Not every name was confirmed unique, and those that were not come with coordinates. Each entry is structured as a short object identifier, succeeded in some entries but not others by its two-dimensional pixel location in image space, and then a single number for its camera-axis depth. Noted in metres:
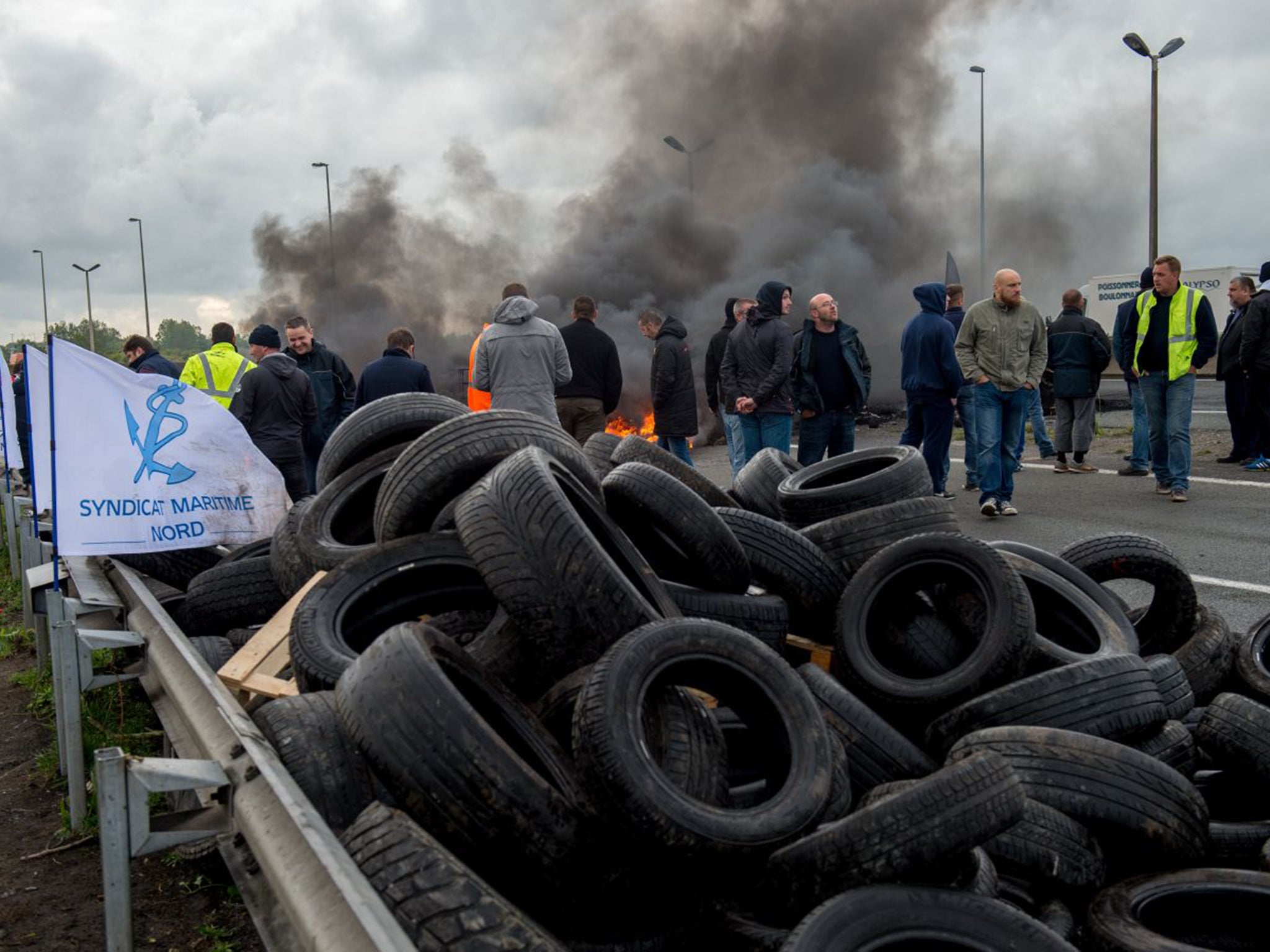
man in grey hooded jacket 10.77
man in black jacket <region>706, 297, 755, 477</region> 13.16
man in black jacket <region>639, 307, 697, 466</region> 13.55
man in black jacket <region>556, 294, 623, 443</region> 12.41
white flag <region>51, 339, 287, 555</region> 5.81
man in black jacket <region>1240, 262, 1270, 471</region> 13.84
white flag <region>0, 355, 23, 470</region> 12.40
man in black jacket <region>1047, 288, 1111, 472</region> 15.09
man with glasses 11.84
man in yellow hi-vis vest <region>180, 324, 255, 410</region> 11.56
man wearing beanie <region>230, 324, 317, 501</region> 10.81
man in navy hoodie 11.57
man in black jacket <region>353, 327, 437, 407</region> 11.57
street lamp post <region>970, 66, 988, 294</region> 44.06
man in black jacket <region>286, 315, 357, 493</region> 12.34
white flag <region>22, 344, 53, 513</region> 7.86
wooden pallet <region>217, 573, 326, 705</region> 4.89
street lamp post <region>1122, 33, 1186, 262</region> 28.62
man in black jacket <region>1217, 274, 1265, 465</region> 14.79
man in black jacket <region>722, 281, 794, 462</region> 11.89
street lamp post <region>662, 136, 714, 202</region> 43.34
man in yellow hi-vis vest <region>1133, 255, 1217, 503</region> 12.44
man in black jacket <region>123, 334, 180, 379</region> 12.70
